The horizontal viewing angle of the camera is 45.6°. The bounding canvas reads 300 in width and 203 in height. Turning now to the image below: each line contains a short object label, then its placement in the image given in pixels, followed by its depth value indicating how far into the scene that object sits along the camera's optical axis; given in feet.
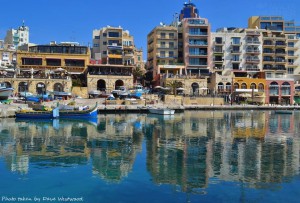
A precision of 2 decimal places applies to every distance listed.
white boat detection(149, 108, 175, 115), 193.26
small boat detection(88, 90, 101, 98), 227.38
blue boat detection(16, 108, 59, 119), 165.58
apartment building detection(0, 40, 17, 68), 302.66
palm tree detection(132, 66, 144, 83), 286.05
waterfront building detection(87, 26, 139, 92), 245.24
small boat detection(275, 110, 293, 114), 223.30
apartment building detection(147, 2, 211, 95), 274.36
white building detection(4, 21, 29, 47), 465.06
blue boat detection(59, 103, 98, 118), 171.42
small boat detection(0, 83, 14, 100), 193.83
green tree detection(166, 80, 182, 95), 248.13
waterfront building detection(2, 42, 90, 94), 228.63
